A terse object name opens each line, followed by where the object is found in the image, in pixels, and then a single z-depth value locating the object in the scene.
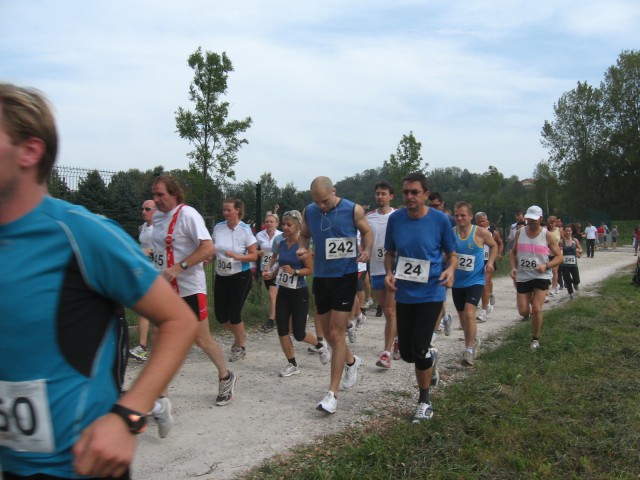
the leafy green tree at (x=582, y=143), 65.38
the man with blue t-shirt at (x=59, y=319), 1.47
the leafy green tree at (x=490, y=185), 44.00
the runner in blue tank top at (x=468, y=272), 7.32
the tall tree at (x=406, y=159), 32.47
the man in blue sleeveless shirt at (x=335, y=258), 5.57
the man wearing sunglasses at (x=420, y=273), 5.27
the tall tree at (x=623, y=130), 63.34
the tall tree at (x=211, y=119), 23.47
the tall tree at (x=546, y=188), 75.19
